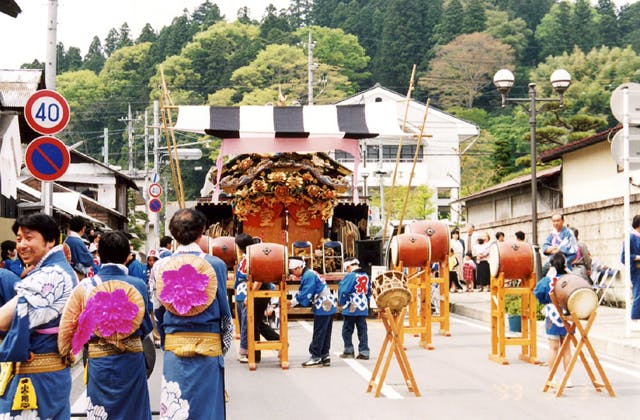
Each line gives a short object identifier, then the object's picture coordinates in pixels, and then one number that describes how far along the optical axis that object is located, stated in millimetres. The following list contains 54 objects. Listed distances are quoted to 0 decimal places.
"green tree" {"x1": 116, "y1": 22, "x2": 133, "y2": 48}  101744
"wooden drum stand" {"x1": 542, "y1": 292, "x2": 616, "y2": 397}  9602
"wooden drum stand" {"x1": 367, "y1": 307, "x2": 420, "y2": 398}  9945
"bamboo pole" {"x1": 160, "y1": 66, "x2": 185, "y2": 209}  16188
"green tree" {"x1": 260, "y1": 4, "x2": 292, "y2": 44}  90812
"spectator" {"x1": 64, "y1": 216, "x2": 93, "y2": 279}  12352
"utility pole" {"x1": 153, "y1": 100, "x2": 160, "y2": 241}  34531
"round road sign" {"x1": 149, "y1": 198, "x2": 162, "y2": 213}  30341
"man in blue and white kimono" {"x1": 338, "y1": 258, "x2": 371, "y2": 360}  13125
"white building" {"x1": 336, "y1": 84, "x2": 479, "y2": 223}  58531
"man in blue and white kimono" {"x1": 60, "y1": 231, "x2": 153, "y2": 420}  6156
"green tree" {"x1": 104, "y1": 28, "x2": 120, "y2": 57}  107000
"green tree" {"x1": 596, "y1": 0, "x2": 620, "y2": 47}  76688
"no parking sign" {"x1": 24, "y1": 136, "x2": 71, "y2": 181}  11148
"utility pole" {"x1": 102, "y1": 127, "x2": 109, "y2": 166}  54259
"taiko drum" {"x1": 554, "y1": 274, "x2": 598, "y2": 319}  9570
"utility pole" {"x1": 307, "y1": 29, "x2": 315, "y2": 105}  44484
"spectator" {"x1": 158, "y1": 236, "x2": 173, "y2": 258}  15961
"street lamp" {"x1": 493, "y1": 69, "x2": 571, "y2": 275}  20062
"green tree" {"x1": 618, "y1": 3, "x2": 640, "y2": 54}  74469
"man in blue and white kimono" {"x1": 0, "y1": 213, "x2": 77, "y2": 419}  5363
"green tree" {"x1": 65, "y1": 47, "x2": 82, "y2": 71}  93188
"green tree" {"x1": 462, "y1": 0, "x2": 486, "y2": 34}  83125
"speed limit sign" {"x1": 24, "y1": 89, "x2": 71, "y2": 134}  11406
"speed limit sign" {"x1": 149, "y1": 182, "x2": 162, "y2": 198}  31477
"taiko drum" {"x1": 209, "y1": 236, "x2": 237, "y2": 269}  17569
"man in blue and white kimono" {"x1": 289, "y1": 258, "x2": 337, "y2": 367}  12586
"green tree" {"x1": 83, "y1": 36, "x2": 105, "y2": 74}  92944
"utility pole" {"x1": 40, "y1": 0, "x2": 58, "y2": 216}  13719
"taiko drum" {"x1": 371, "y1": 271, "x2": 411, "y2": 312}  10203
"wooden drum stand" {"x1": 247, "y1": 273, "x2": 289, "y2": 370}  12688
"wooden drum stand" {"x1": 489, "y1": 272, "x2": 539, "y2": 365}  12461
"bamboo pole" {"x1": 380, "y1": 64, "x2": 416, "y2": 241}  16688
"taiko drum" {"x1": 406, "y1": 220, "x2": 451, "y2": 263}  16047
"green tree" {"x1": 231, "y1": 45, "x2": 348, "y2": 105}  73125
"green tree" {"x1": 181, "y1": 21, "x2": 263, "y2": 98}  80875
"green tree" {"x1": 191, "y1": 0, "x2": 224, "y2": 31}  103188
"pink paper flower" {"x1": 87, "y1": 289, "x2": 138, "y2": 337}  6117
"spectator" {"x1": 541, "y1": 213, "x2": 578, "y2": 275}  14625
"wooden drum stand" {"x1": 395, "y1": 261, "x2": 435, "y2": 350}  14805
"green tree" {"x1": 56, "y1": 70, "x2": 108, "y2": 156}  74875
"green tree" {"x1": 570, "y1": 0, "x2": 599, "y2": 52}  78756
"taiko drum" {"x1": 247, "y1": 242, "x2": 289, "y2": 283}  12648
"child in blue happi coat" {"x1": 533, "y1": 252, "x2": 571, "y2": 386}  10281
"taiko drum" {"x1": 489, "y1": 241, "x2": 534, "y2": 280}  12633
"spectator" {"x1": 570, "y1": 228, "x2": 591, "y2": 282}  16688
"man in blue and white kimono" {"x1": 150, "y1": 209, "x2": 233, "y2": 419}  6523
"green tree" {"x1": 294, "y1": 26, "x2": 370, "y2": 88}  86000
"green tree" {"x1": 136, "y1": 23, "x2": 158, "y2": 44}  95625
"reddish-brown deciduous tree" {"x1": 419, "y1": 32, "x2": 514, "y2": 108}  75000
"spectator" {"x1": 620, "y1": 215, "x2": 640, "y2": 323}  14102
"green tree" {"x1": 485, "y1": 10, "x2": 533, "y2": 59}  82388
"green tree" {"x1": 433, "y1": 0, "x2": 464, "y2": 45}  83438
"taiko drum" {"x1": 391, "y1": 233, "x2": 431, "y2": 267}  15133
